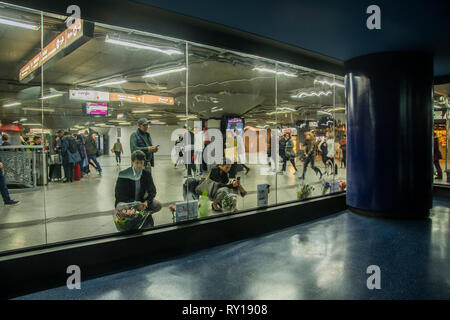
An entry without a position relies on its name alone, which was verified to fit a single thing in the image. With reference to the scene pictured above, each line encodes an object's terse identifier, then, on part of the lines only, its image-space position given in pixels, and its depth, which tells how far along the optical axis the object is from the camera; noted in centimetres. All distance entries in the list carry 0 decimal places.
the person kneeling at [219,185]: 490
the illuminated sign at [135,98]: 927
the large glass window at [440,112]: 830
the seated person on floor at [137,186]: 362
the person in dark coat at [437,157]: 886
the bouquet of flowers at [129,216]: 328
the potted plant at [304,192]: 567
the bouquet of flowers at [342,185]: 642
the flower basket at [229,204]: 459
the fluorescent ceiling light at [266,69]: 768
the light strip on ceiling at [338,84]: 757
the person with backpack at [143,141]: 423
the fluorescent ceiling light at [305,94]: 1181
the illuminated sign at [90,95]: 911
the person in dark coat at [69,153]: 907
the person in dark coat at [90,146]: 1062
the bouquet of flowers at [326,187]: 612
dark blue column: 487
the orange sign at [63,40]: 326
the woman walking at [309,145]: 920
